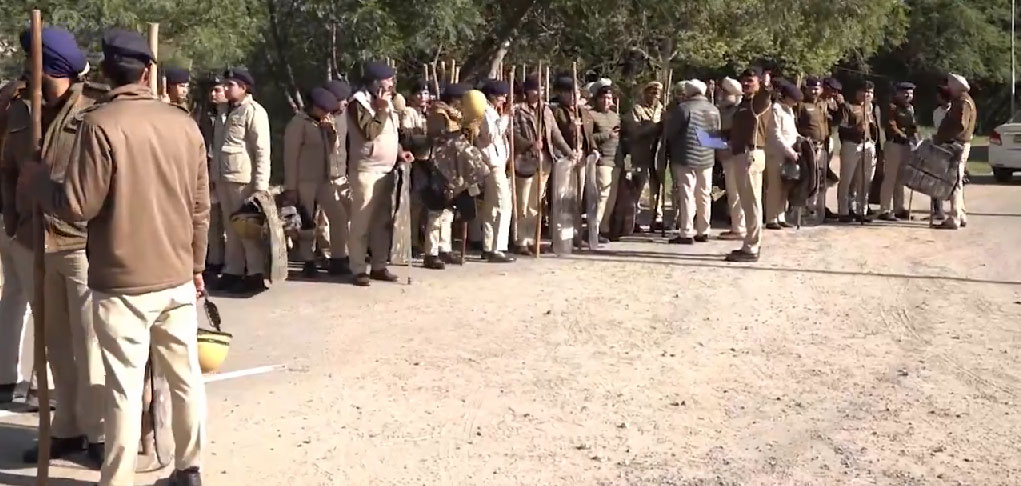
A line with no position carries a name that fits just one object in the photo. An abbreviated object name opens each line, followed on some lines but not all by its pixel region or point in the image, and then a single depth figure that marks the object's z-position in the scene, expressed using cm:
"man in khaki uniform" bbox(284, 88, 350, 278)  1155
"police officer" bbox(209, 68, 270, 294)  1078
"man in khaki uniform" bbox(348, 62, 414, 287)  1136
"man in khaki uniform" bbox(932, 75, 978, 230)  1534
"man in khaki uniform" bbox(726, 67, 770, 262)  1312
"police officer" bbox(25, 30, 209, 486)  526
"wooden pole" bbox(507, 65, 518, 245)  1317
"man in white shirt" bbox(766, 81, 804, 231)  1453
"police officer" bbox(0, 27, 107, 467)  619
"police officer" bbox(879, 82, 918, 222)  1672
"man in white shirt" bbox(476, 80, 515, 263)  1258
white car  2352
